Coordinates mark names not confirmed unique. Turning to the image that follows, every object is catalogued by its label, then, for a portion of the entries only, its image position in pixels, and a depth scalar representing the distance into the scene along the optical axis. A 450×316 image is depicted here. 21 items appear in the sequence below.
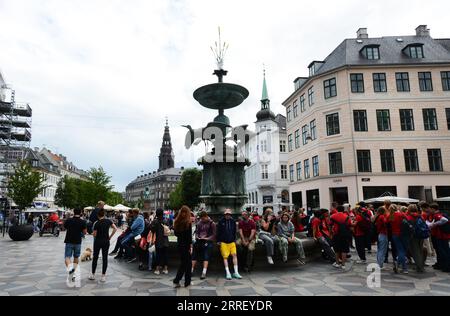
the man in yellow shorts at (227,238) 7.49
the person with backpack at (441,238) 8.28
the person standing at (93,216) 12.03
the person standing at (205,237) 7.53
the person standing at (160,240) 7.81
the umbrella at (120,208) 31.17
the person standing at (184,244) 6.55
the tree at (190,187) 61.88
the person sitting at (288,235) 8.67
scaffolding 37.84
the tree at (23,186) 27.48
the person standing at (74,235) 7.36
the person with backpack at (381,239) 8.43
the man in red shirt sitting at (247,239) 7.98
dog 10.21
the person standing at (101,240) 7.19
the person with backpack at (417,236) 8.09
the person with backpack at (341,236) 8.66
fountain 10.10
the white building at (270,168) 46.44
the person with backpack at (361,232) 9.79
